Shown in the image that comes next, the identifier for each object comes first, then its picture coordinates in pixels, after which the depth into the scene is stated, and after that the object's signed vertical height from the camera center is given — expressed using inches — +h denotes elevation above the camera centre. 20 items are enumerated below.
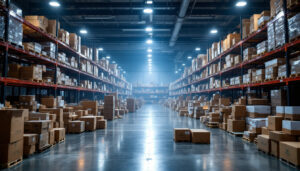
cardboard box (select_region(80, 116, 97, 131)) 305.9 -40.8
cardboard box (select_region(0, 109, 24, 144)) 140.3 -22.1
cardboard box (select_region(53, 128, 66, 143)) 217.2 -42.2
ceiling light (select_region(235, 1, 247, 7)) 351.6 +166.4
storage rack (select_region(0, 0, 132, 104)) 226.1 +61.8
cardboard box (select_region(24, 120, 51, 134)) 181.8 -29.1
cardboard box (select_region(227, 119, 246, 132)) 271.1 -39.2
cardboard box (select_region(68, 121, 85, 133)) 284.4 -45.0
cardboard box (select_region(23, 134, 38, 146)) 164.4 -37.1
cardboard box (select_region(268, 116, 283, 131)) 180.2 -24.0
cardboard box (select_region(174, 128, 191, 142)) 224.1 -44.0
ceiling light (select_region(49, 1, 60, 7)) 352.5 +165.7
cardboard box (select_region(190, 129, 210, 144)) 216.1 -44.4
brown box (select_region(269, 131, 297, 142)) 162.1 -33.0
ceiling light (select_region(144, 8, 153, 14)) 396.2 +172.4
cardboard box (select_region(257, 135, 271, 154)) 173.2 -42.2
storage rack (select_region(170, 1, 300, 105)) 218.4 +59.7
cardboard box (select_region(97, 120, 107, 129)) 327.0 -46.6
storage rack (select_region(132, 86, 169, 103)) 1515.7 +30.8
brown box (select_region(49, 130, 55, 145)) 199.8 -42.5
